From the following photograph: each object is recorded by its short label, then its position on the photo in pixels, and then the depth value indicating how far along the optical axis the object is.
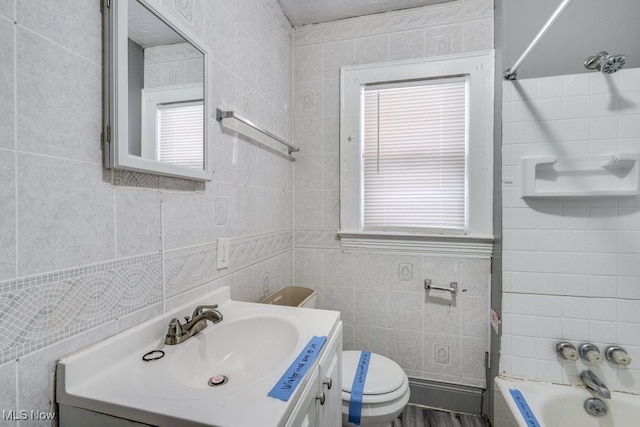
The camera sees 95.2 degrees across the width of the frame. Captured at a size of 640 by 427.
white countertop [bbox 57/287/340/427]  0.55
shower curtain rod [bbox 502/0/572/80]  0.96
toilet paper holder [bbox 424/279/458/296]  1.66
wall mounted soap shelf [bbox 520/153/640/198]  1.31
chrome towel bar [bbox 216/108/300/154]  1.16
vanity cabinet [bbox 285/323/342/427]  0.68
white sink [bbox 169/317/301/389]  0.84
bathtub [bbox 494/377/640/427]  1.28
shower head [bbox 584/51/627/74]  1.20
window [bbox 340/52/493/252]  1.63
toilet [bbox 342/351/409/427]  1.24
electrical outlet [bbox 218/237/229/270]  1.17
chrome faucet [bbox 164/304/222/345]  0.85
